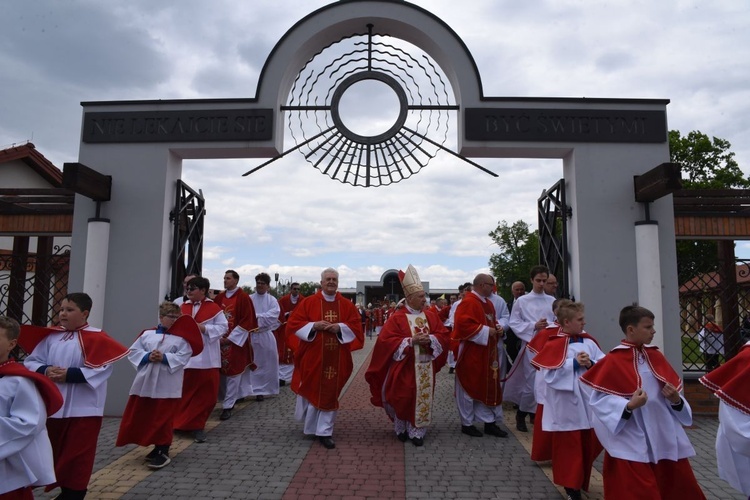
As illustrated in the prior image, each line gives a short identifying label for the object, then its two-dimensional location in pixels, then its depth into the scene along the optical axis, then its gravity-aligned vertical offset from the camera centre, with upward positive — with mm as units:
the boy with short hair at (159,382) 5246 -884
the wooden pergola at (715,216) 7434 +1174
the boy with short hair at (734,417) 3195 -701
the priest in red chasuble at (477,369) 6609 -897
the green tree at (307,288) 63188 +820
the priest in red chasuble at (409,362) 6211 -792
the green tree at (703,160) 22750 +6173
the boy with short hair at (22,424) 3113 -774
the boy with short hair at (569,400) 4465 -869
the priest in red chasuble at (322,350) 6211 -654
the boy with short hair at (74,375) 4031 -638
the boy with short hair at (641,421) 3590 -826
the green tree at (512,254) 47428 +3977
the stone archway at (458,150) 7238 +2103
